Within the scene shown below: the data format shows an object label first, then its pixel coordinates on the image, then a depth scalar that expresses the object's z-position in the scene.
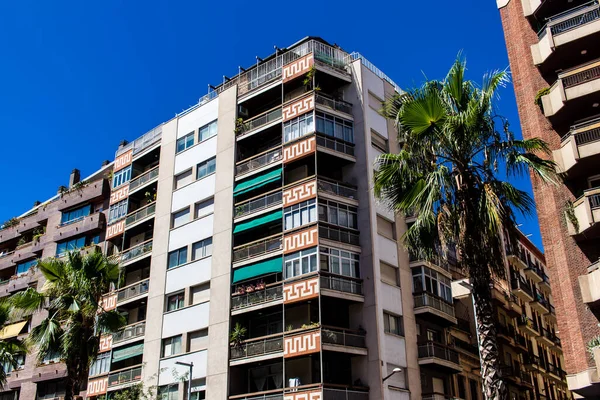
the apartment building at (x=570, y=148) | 26.73
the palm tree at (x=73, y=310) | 27.39
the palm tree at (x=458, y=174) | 19.39
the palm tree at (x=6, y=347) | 32.71
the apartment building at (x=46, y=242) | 50.41
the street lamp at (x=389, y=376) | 32.82
